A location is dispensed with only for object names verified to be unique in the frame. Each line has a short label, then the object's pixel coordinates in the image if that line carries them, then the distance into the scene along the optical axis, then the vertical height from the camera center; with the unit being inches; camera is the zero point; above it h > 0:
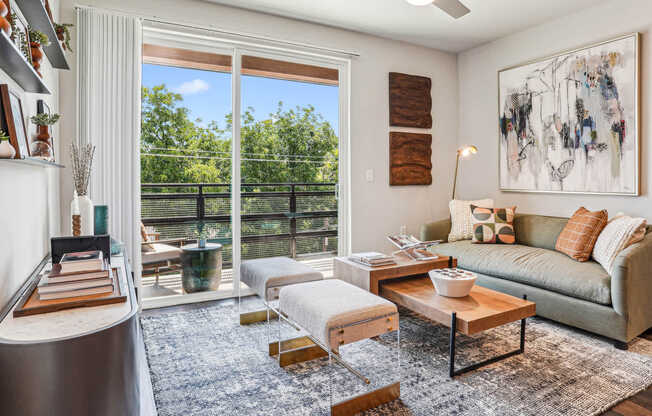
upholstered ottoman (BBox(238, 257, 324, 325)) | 99.4 -18.0
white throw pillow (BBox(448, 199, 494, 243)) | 158.4 -4.2
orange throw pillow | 117.4 -8.2
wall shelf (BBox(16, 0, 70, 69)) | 64.0 +34.7
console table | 35.8 -15.2
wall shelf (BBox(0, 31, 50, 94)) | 46.1 +20.4
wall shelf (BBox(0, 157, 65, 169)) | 55.8 +7.9
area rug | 71.7 -36.0
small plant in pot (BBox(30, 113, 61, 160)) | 68.8 +13.8
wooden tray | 45.6 -11.5
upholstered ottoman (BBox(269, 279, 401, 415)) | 70.4 -21.3
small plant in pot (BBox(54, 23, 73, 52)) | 86.0 +40.8
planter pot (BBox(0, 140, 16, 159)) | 46.5 +7.4
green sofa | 95.9 -20.7
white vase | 88.3 -0.9
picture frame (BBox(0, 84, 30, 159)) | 49.2 +12.3
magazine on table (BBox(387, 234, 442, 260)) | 118.4 -12.6
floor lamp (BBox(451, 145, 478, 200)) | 160.6 +24.4
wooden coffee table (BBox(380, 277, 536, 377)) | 80.4 -22.6
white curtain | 114.9 +30.8
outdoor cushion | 130.8 -15.2
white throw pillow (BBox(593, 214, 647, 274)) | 105.7 -8.7
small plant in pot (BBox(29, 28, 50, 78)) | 63.5 +28.1
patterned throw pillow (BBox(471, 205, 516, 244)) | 148.4 -6.8
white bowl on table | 91.8 -18.1
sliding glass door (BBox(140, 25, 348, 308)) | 131.1 +17.6
